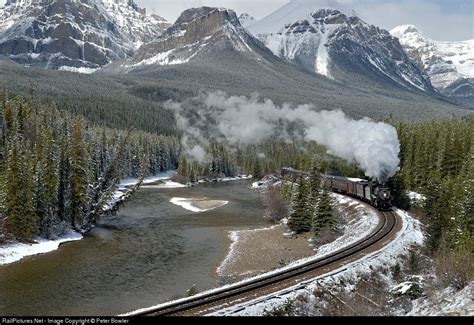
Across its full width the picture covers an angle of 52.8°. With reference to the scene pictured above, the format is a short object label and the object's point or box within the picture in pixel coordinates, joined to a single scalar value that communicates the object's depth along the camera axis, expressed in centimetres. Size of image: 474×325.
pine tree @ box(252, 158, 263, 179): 15905
